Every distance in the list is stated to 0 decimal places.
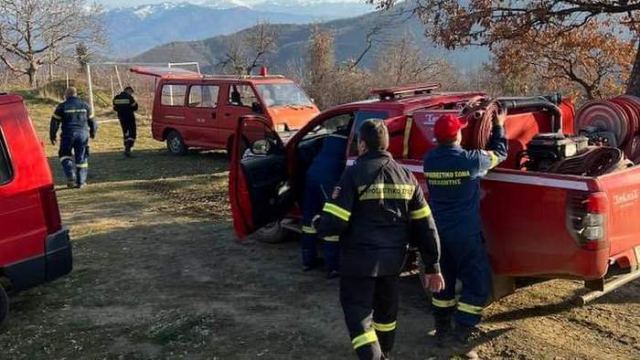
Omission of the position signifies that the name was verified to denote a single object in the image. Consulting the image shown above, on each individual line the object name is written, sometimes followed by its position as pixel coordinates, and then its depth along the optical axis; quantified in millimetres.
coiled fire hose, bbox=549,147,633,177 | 4660
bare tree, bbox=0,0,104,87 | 30578
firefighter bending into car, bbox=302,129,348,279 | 5984
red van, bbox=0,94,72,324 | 5059
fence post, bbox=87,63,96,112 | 20703
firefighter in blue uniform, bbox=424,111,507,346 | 4355
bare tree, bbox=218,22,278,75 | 34375
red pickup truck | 4137
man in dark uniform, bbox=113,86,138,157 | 14453
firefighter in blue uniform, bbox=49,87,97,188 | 10875
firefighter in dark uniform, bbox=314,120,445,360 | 3805
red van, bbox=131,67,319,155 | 12750
